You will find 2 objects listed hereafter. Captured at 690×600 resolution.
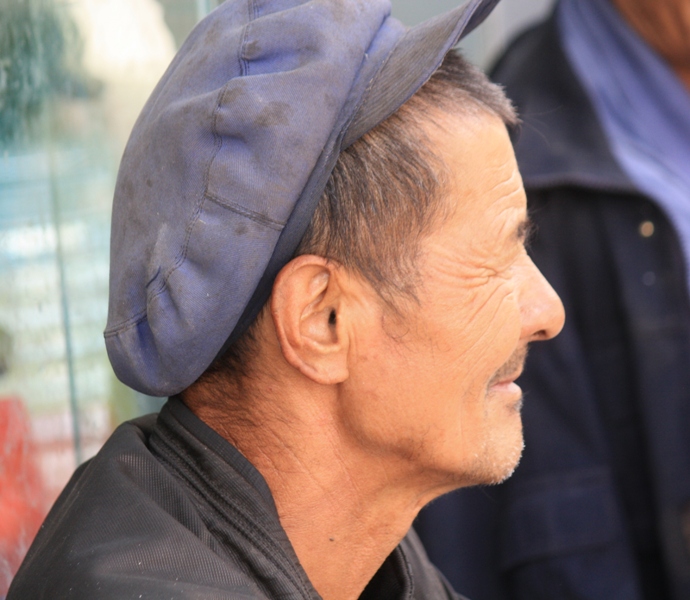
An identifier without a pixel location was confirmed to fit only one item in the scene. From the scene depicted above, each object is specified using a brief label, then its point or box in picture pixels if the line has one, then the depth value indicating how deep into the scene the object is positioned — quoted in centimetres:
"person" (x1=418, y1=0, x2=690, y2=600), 225
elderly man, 187
